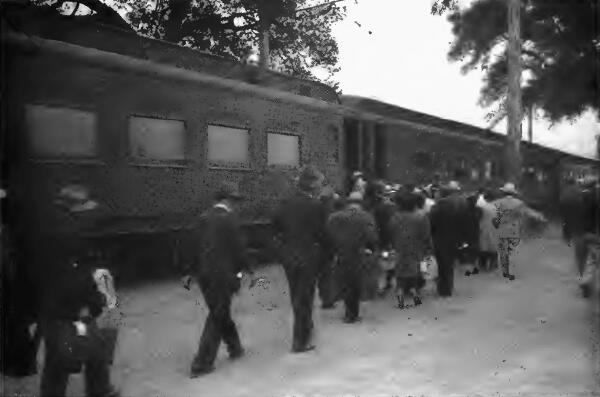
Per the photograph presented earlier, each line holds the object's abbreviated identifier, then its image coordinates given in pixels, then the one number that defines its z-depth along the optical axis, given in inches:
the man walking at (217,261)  214.4
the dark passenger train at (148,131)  277.6
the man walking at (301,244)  236.4
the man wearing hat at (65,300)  152.7
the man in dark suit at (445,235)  354.3
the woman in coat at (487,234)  422.0
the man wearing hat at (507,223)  398.9
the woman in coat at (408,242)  325.7
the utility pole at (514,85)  546.0
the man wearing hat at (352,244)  294.4
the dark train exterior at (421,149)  549.7
